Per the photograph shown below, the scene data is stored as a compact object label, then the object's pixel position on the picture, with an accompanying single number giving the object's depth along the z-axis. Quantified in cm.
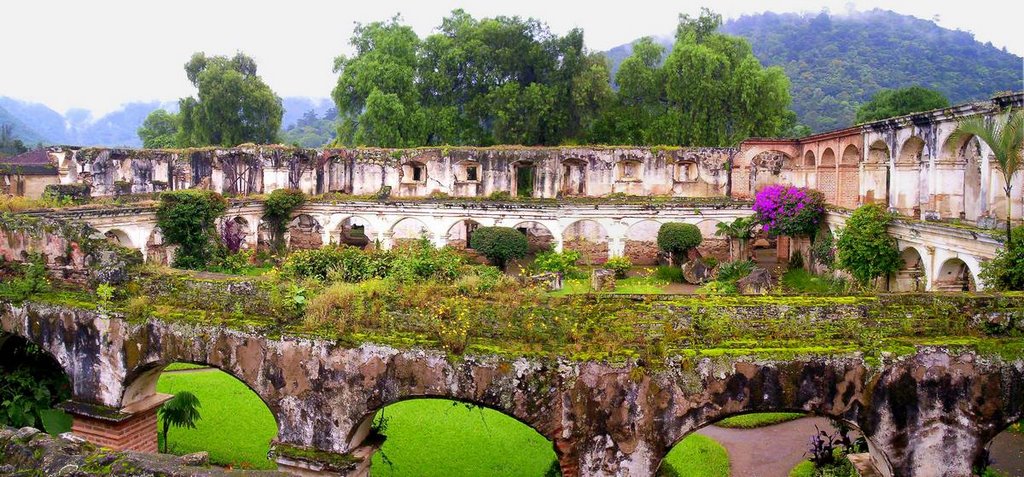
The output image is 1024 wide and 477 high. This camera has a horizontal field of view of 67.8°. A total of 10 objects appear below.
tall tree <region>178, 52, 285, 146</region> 3441
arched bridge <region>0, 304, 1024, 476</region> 712
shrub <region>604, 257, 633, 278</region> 2297
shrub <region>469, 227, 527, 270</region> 2325
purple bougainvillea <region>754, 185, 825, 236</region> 2191
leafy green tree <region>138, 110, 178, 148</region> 4716
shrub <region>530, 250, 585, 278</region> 2225
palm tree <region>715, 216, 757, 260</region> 2350
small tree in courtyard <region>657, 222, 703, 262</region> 2308
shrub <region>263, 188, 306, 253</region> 2630
